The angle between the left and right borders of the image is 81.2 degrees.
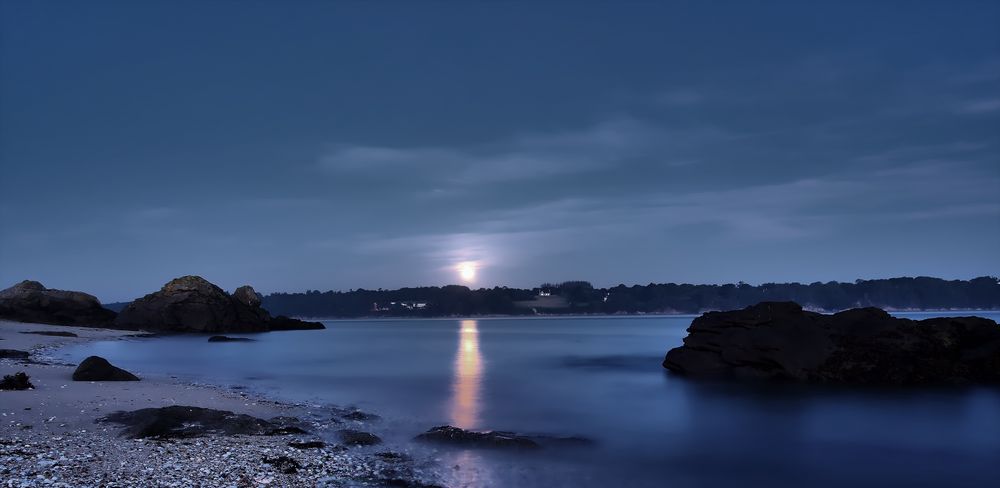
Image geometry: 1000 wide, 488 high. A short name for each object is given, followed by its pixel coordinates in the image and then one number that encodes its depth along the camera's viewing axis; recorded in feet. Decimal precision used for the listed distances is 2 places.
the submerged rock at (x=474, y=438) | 45.65
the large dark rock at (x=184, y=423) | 39.19
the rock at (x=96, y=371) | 60.95
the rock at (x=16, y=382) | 50.60
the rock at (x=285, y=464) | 33.09
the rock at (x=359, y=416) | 58.91
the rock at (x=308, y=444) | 39.55
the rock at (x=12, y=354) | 87.75
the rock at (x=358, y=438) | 44.60
